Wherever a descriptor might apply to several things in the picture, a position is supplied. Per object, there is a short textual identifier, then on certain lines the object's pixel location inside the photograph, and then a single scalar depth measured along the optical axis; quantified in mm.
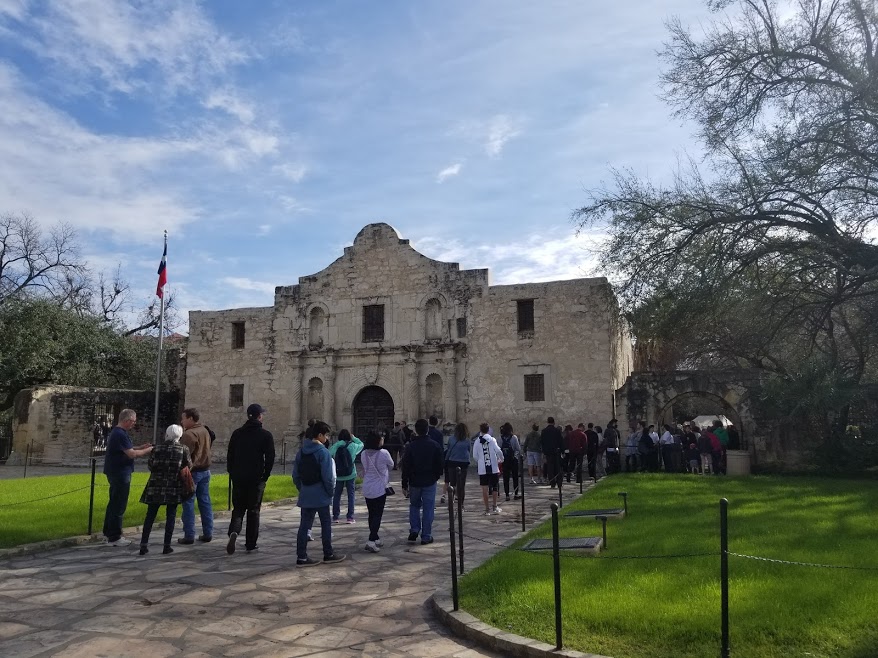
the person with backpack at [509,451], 14078
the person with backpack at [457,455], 10930
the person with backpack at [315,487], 7882
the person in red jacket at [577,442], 17203
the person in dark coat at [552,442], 15859
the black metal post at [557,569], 4820
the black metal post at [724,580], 4487
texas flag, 24844
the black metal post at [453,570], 5754
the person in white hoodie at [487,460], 11711
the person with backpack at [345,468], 10625
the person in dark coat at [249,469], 8289
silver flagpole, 23875
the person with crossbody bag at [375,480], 8750
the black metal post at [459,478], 10406
